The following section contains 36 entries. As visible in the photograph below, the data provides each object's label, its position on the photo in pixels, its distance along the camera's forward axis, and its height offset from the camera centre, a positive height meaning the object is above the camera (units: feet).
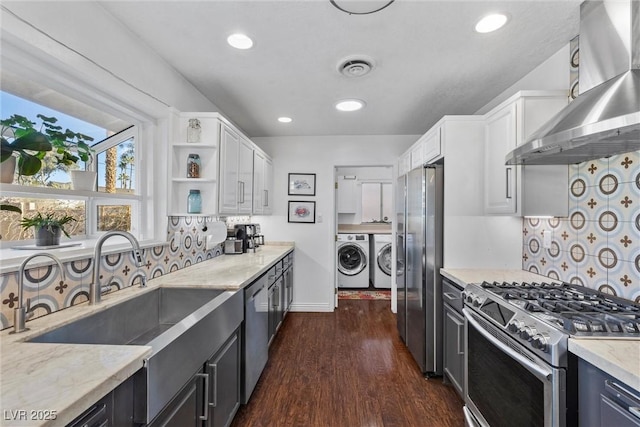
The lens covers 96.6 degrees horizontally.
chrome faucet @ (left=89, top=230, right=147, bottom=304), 4.42 -0.74
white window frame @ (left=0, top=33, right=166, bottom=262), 3.97 +2.07
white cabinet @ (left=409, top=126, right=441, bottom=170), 8.12 +2.15
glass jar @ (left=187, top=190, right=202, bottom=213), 7.23 +0.33
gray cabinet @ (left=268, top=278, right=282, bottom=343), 8.69 -3.01
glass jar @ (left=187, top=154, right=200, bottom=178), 7.16 +1.24
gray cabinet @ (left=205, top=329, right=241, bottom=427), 4.64 -3.04
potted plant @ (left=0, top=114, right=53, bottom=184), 3.80 +0.95
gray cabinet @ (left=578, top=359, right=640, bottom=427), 2.77 -1.93
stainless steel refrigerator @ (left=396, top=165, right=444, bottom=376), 7.71 -1.41
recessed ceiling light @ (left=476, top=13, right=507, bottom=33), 5.22 +3.67
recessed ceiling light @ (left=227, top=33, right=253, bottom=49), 5.82 +3.65
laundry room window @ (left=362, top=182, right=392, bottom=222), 19.38 +0.95
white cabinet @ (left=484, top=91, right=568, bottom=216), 6.07 +0.97
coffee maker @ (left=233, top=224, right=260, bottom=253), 10.88 -0.79
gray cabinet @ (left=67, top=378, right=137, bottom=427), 2.31 -1.72
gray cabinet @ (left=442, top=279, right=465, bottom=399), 6.49 -2.88
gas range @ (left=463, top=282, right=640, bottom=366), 3.52 -1.38
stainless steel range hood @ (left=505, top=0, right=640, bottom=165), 3.68 +1.73
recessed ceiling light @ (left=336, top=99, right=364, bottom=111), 9.10 +3.65
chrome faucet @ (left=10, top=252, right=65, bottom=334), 3.43 -1.19
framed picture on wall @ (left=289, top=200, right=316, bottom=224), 13.46 +0.21
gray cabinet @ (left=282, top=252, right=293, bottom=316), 11.23 -2.79
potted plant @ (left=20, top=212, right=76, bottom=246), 4.33 -0.20
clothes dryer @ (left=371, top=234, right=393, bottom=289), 16.75 -2.64
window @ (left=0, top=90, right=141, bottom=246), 4.08 +0.51
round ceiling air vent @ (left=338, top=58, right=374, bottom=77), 6.67 +3.62
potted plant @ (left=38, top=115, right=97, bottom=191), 4.59 +1.10
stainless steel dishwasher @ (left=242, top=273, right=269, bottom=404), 6.25 -2.90
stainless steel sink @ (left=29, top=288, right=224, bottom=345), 3.96 -1.77
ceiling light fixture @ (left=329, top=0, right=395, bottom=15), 4.78 +3.60
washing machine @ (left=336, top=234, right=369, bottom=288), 16.89 -2.67
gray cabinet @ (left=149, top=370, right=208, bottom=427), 3.40 -2.54
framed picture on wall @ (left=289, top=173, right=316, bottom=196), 13.46 +1.49
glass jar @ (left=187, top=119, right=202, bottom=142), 7.13 +2.11
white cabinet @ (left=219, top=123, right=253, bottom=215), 7.63 +1.28
